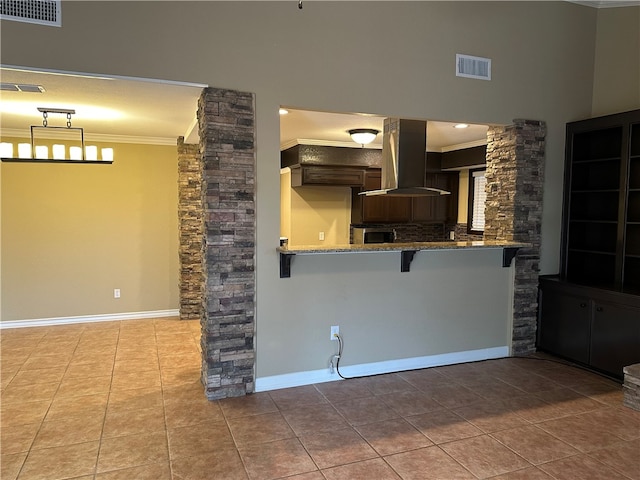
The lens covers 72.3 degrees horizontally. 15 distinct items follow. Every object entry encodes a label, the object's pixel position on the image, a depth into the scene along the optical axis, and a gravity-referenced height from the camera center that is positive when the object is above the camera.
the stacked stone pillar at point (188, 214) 5.38 +0.01
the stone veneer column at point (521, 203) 4.18 +0.14
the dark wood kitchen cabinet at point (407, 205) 6.69 +0.17
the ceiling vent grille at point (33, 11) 2.68 +1.25
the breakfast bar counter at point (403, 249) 3.38 -0.27
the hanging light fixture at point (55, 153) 3.94 +0.57
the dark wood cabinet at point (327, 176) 6.17 +0.57
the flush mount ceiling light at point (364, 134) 4.99 +0.94
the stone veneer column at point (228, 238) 3.17 -0.17
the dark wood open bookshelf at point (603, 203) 3.94 +0.14
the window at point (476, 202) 6.59 +0.23
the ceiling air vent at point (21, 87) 3.08 +0.91
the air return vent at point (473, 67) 3.87 +1.34
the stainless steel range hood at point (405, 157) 4.09 +0.57
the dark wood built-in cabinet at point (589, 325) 3.55 -0.95
